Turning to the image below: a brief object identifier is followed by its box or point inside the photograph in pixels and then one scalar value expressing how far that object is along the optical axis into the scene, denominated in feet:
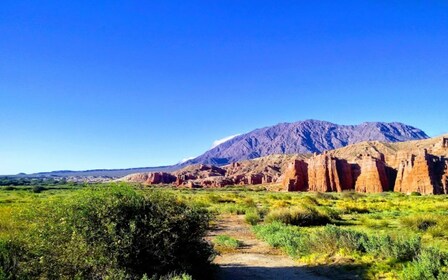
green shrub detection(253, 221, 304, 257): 54.54
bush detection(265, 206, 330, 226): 87.81
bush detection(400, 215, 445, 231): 77.88
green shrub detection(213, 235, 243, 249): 62.80
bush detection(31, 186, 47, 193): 295.77
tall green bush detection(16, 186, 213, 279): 30.22
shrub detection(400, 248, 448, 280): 33.63
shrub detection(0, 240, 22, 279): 28.84
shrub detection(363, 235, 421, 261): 44.39
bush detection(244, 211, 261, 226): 96.22
